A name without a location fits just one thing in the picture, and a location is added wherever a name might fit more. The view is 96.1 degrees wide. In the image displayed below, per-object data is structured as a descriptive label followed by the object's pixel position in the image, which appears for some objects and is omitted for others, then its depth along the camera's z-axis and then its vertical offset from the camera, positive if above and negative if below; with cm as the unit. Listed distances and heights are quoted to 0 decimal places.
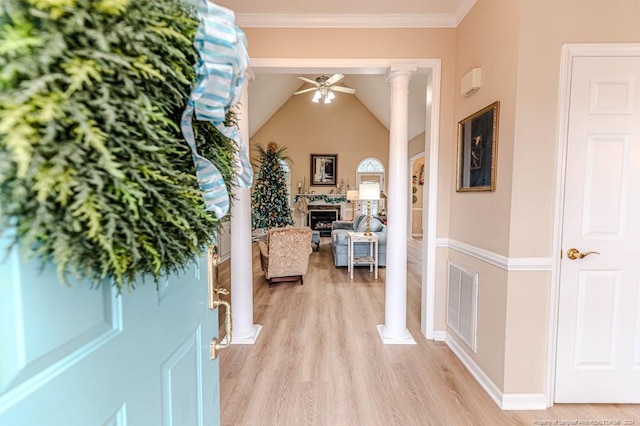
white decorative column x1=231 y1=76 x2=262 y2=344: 267 -72
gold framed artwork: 198 +36
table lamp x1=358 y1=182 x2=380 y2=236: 474 +10
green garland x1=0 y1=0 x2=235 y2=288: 34 +9
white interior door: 175 -25
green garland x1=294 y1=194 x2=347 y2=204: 905 -1
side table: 479 -94
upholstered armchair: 404 -82
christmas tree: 718 +11
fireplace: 912 -61
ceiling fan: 538 +214
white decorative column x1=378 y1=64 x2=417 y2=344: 262 -14
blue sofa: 525 -90
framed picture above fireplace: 909 +88
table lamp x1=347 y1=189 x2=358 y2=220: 621 +4
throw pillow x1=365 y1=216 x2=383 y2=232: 548 -55
